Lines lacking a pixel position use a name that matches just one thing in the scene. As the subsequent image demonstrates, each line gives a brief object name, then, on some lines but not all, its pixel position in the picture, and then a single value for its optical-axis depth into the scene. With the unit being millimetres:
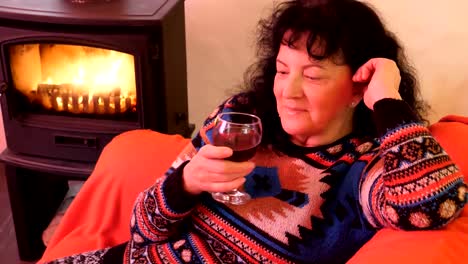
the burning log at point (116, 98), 1877
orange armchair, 1503
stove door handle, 1853
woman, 1183
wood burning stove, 1725
